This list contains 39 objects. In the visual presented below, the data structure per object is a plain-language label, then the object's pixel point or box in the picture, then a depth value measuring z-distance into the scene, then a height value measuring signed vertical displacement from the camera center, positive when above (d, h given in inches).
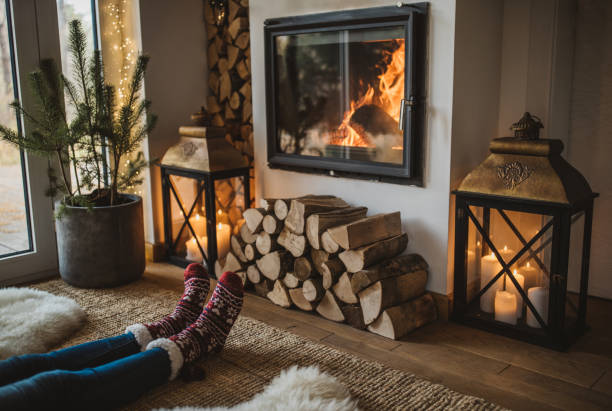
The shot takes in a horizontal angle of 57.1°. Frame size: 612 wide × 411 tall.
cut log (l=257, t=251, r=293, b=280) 99.8 -26.7
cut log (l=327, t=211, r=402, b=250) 88.8 -19.1
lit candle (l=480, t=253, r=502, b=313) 89.3 -26.6
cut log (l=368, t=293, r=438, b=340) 88.0 -32.8
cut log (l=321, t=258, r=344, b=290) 92.0 -25.7
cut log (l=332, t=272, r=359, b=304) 90.7 -28.7
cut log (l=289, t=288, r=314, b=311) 97.9 -32.6
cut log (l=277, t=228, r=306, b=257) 95.8 -22.1
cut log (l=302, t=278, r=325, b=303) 95.0 -29.7
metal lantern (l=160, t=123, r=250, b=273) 114.8 -17.0
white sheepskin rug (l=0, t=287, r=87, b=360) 82.5 -31.6
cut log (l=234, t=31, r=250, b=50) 125.3 +16.2
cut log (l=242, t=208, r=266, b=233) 102.4 -19.0
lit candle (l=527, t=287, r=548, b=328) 85.4 -28.9
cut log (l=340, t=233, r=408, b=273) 88.8 -22.7
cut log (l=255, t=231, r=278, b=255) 100.8 -23.2
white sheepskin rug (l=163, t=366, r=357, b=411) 63.3 -32.5
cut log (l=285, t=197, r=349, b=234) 95.2 -16.6
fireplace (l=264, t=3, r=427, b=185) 92.7 +3.5
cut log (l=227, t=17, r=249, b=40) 124.4 +19.4
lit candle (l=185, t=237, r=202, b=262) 122.0 -29.3
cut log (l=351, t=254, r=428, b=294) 88.1 -25.3
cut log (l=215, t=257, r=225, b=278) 114.0 -30.7
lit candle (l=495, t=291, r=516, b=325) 88.5 -30.7
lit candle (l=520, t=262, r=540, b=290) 86.0 -25.2
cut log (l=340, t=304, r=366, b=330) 91.7 -33.1
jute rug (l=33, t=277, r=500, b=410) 70.3 -35.3
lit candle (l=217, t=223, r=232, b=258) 118.3 -26.2
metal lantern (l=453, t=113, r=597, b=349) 81.5 -20.0
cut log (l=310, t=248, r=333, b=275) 93.7 -24.2
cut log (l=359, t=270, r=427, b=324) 87.2 -28.5
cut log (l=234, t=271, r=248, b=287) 108.4 -31.1
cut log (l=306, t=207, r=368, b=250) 93.1 -18.2
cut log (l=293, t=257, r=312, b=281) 96.0 -26.5
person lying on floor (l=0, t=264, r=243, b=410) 58.2 -29.0
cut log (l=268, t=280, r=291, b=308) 101.0 -32.6
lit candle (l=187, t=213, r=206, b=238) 120.7 -23.5
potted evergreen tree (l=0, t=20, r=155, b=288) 103.9 -8.3
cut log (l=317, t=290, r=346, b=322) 94.1 -32.8
